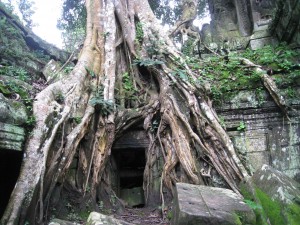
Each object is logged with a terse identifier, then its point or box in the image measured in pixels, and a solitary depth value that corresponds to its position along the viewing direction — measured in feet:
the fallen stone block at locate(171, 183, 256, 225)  6.75
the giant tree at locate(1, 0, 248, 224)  9.68
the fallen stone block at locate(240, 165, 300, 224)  7.53
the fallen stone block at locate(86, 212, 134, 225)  7.41
